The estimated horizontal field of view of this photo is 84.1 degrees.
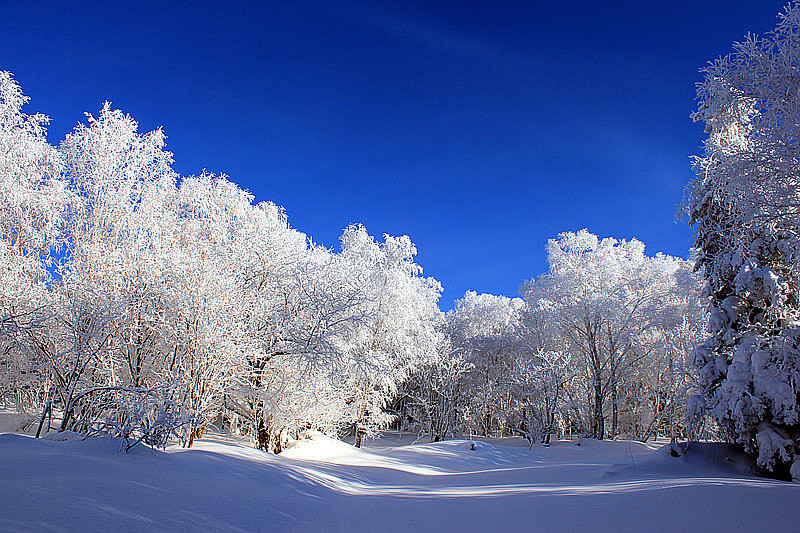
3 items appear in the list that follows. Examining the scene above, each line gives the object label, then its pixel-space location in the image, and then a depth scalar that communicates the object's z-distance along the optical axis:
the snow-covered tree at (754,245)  5.75
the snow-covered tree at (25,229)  10.80
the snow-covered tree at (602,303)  22.01
